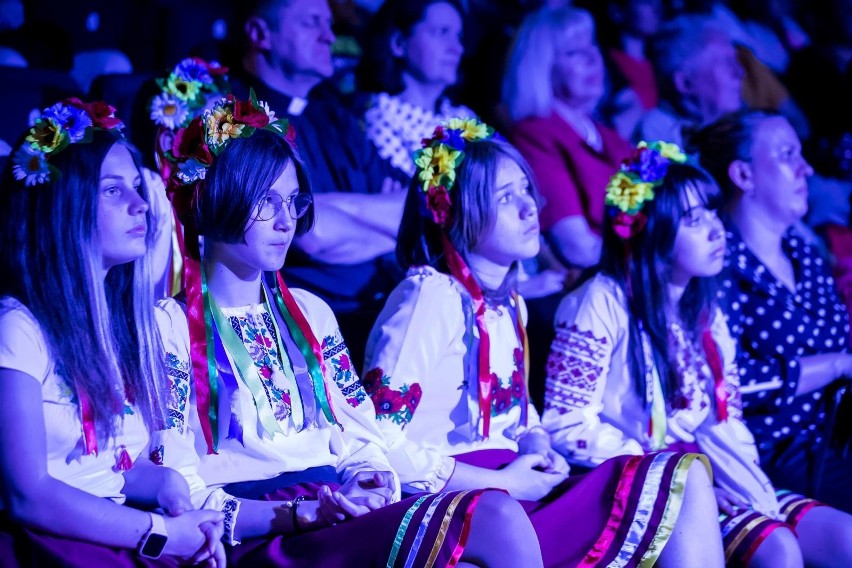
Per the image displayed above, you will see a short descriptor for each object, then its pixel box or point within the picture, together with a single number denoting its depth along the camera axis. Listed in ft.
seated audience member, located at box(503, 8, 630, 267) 21.63
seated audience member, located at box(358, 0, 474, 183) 22.18
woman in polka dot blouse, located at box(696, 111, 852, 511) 18.65
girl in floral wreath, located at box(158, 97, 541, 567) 11.01
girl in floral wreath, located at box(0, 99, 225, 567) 10.23
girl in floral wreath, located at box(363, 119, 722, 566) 13.08
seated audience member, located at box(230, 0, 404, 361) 18.29
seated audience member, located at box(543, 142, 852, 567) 15.52
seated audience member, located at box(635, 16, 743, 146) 27.04
